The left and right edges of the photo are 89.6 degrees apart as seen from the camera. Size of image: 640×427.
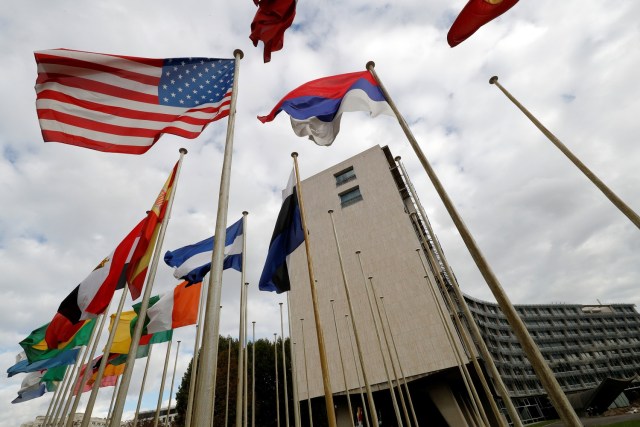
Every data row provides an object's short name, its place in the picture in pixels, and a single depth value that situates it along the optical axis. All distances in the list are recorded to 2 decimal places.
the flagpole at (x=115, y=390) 17.34
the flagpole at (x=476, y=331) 8.09
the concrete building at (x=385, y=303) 26.38
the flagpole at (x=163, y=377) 15.95
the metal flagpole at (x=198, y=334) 12.75
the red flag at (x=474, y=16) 6.02
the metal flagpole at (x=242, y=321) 9.92
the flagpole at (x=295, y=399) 17.30
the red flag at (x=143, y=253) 8.75
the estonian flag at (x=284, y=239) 9.84
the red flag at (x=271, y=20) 6.35
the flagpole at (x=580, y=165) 6.84
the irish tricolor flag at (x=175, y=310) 12.19
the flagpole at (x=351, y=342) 25.38
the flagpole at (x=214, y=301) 3.70
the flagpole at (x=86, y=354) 12.57
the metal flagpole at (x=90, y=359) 10.61
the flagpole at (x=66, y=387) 16.42
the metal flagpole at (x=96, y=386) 8.02
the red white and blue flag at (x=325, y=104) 8.12
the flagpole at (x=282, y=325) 21.24
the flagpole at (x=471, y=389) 14.70
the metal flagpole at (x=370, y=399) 10.84
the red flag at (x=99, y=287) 9.54
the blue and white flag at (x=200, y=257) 10.61
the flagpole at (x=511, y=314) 3.42
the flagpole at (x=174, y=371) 20.18
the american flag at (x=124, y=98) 6.19
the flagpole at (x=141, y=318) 6.80
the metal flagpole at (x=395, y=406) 13.88
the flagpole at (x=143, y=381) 16.58
